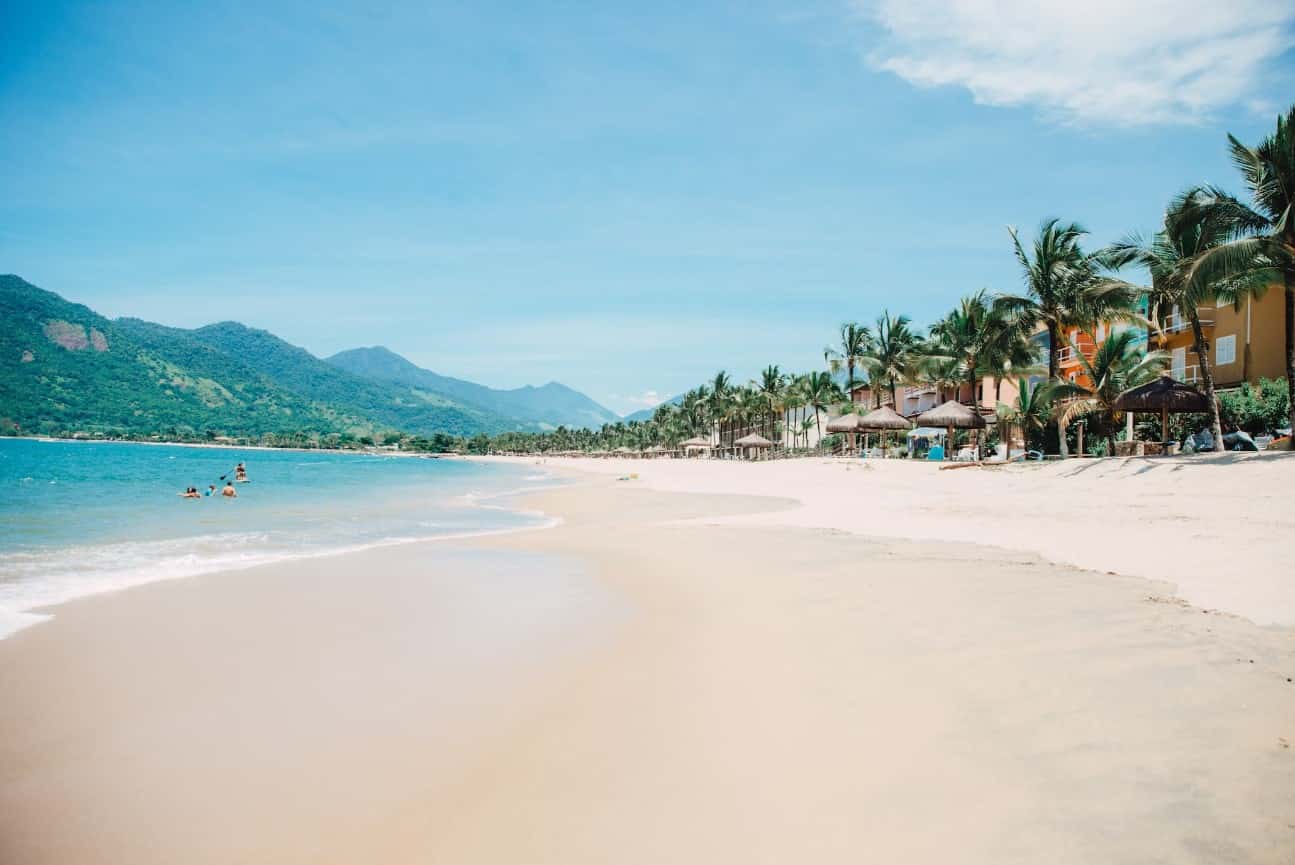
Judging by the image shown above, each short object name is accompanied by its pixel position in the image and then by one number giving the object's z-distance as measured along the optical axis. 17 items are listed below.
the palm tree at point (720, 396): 79.06
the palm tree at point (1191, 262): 15.02
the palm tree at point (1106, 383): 21.61
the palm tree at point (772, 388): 66.06
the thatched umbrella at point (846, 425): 36.78
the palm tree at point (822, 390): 58.44
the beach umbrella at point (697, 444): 78.50
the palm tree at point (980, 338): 25.82
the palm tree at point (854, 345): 47.88
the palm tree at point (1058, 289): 22.98
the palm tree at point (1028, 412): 25.89
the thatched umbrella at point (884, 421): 34.34
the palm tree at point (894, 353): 44.25
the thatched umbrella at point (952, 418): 28.75
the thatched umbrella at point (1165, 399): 18.11
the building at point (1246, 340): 23.95
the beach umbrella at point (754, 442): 60.28
